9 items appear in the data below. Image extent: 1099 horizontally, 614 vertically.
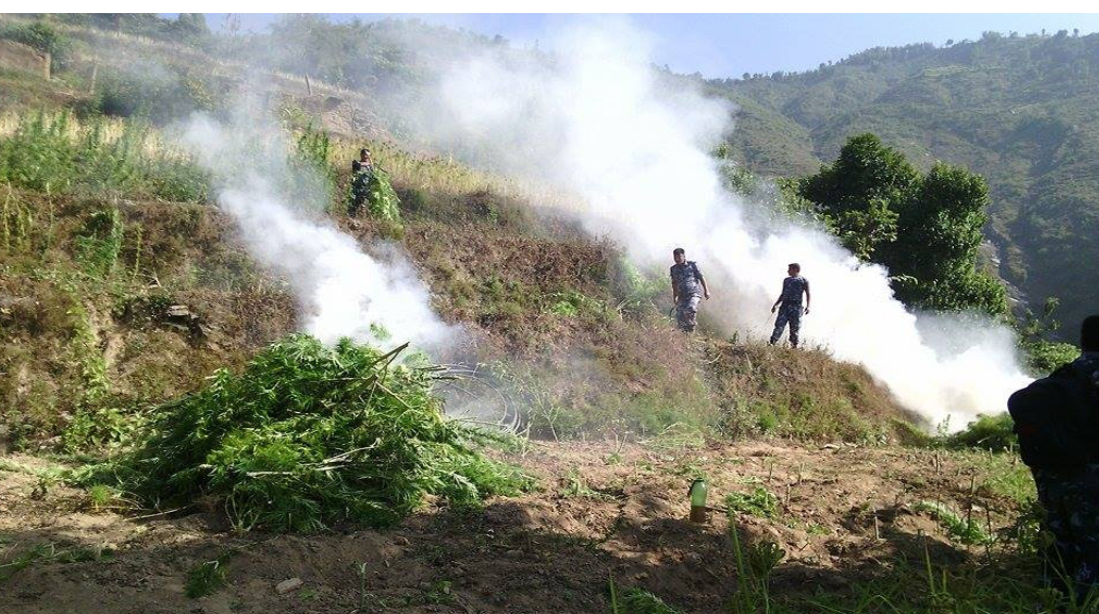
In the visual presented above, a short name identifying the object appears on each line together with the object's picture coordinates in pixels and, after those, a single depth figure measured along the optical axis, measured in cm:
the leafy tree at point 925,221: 1912
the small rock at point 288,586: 325
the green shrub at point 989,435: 823
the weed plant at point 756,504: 481
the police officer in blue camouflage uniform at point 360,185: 1145
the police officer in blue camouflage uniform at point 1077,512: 332
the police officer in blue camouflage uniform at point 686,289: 1066
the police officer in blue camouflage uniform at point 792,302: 1082
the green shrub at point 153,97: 1727
